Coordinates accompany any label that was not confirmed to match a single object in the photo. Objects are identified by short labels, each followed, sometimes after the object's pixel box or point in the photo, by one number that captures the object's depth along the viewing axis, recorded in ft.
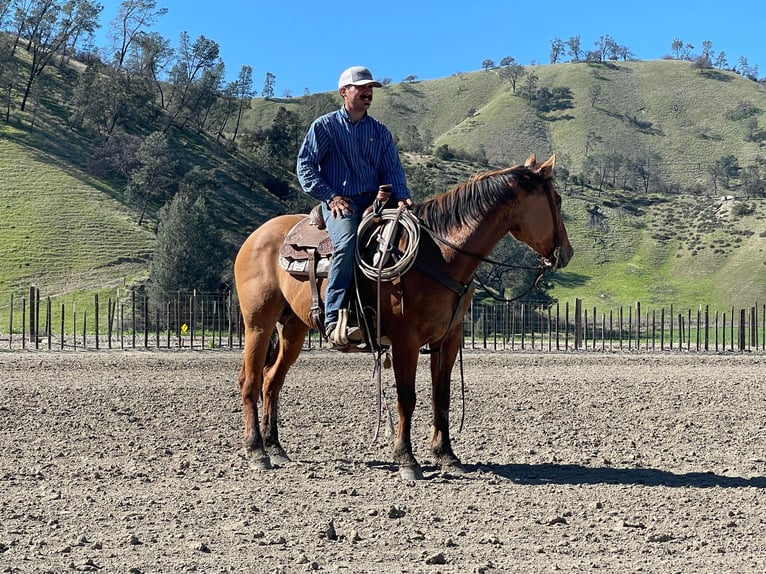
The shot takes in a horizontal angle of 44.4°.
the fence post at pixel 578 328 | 95.91
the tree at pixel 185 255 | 136.46
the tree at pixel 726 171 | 329.93
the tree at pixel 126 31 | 273.75
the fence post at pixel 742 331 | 95.45
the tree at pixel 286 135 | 235.40
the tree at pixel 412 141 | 328.39
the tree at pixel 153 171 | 198.70
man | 25.20
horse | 24.11
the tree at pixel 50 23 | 257.96
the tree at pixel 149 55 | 278.67
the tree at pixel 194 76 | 271.28
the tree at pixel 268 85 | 465.47
